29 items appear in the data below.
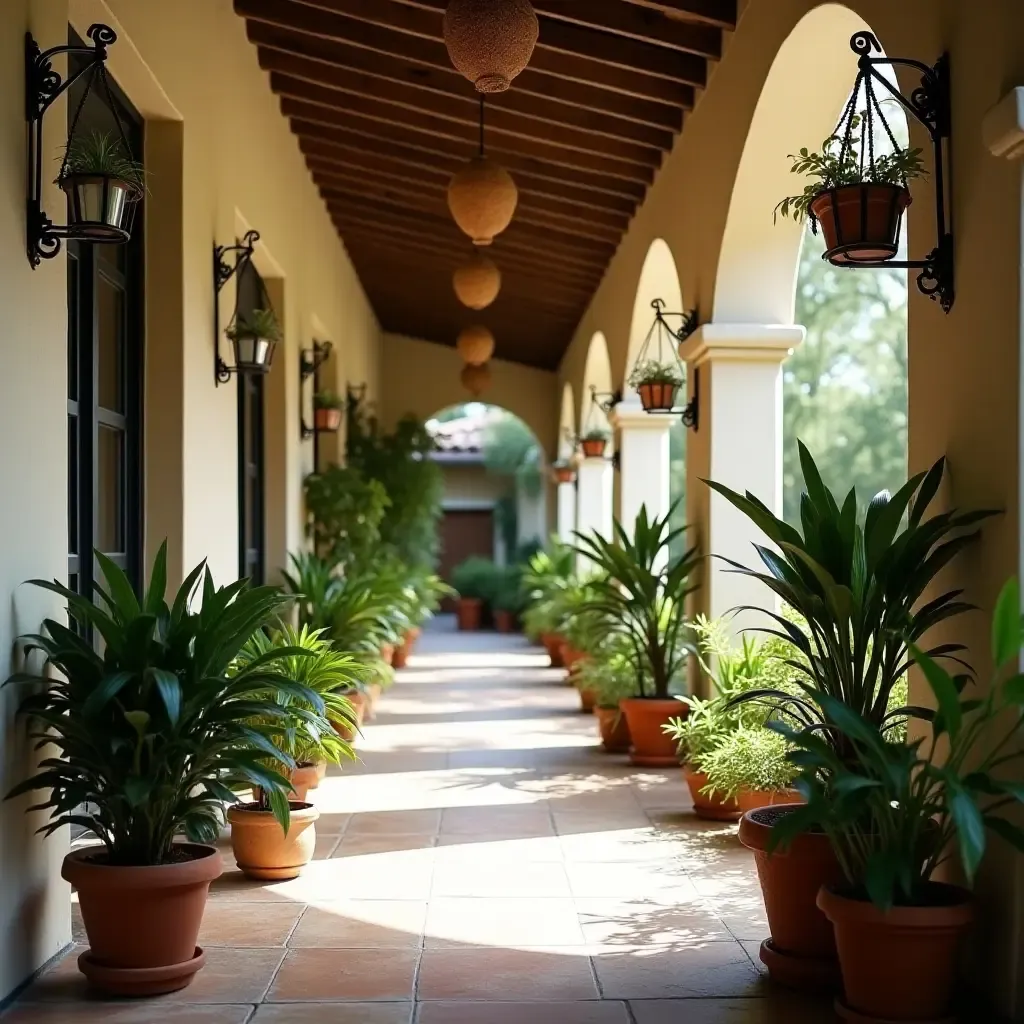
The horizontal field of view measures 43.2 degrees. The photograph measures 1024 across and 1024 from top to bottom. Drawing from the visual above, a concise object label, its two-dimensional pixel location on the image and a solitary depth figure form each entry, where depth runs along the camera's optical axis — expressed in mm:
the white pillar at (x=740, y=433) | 5914
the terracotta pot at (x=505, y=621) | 17453
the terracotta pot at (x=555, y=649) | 12008
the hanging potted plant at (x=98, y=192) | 3303
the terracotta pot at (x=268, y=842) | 4285
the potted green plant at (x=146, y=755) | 3125
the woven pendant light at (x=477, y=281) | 6617
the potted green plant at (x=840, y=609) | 3186
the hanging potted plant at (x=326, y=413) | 8727
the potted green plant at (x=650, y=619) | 6418
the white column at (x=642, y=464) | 9422
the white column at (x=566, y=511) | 14797
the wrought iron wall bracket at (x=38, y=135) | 3242
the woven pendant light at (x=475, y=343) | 9039
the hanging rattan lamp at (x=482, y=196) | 4840
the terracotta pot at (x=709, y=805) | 5105
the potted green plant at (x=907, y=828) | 2586
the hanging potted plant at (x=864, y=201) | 3201
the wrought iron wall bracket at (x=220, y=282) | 5613
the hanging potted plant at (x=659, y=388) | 7305
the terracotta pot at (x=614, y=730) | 6914
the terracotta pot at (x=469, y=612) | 18016
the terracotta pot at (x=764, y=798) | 4629
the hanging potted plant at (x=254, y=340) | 5742
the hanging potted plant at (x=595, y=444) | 11250
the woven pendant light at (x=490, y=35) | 3646
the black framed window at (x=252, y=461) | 6988
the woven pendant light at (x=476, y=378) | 10250
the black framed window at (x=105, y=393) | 4340
